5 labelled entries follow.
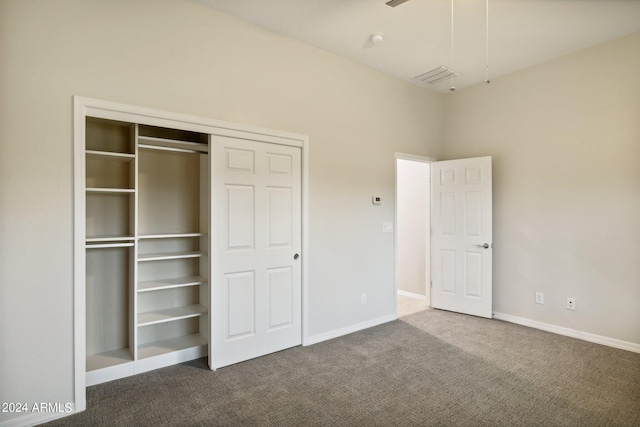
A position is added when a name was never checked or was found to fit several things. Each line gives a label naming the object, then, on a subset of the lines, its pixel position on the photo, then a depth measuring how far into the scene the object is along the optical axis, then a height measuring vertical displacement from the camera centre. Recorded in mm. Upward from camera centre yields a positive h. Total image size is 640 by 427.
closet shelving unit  2840 -325
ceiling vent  4164 +1734
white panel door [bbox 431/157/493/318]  4320 -316
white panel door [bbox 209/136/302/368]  2965 -344
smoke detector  3309 +1721
